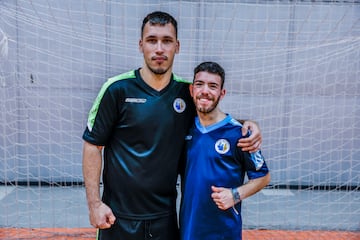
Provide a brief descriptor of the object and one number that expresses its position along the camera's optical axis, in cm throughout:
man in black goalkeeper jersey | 164
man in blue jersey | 169
